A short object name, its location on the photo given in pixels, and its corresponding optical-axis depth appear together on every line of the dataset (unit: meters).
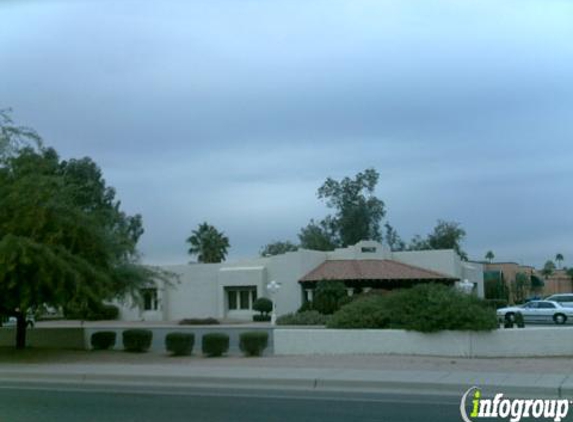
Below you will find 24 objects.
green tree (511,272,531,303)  90.75
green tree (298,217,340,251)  90.88
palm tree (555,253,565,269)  143.19
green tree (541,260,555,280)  114.94
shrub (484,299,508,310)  58.74
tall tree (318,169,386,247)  90.56
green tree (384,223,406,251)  95.94
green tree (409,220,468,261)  97.44
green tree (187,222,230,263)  90.44
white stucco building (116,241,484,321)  58.75
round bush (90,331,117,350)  28.23
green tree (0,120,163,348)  22.86
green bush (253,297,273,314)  58.34
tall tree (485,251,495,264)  131.00
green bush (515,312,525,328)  34.23
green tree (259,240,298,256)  99.94
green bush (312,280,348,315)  54.59
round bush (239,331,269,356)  24.43
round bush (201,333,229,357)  24.81
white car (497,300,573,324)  50.75
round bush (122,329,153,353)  27.16
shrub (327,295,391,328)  24.80
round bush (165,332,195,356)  25.52
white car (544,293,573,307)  55.53
